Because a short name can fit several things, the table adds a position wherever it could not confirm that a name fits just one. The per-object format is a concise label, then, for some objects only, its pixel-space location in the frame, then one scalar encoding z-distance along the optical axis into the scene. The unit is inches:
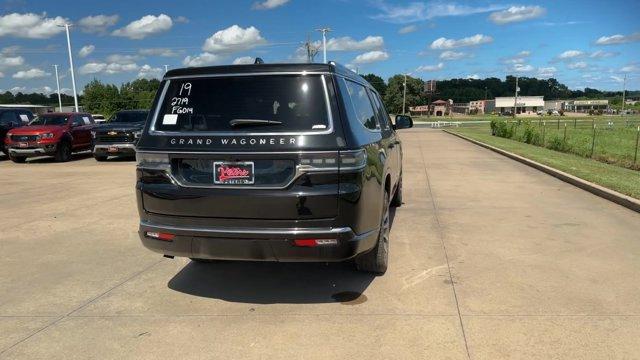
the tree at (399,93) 4237.2
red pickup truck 627.8
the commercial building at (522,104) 5511.8
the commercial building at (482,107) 5861.2
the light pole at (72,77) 1676.9
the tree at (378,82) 4974.4
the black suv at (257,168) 142.6
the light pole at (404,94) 3847.4
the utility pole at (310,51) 2067.9
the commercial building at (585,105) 5866.1
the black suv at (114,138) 624.7
